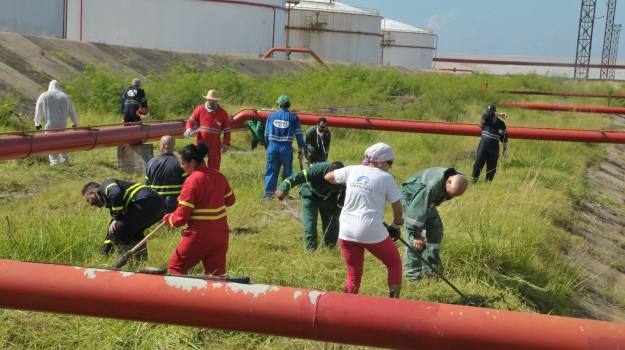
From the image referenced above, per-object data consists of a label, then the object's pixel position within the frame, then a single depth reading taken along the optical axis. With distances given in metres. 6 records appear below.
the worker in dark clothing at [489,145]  14.51
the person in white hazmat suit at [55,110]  14.07
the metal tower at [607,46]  79.12
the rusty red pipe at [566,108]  27.03
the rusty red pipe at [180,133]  11.34
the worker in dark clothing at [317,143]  12.95
